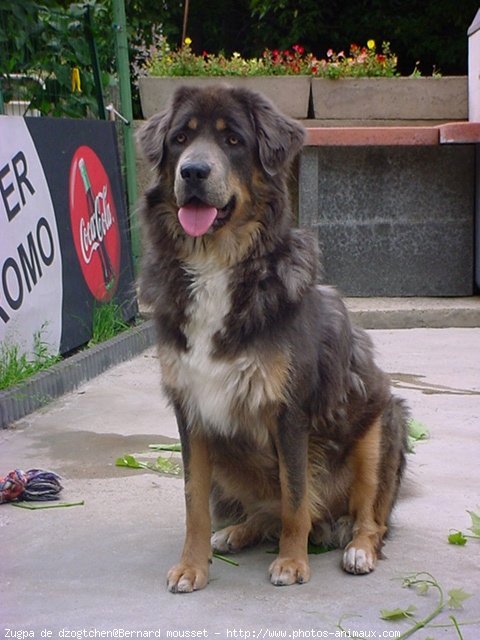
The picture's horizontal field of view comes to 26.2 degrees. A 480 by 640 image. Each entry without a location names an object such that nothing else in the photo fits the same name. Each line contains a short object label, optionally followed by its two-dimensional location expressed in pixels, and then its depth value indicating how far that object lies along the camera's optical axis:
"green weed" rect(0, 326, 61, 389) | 6.55
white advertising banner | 6.85
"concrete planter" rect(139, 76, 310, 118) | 11.38
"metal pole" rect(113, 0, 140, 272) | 9.64
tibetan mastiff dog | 3.83
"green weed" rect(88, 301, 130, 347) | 8.36
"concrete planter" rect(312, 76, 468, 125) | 11.41
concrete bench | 10.59
